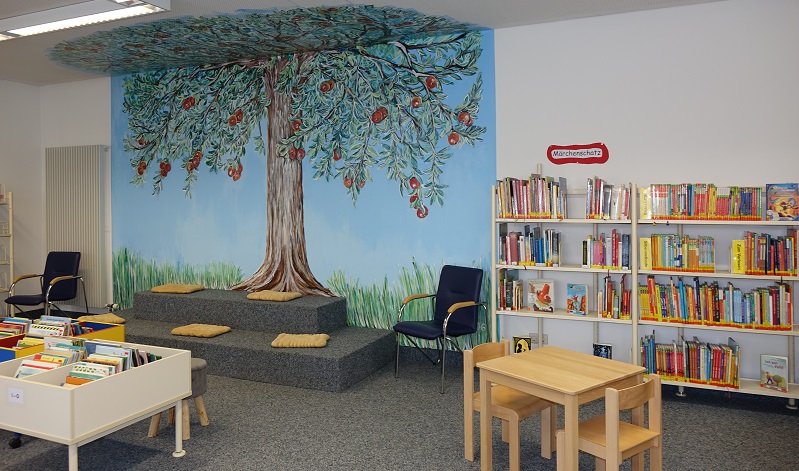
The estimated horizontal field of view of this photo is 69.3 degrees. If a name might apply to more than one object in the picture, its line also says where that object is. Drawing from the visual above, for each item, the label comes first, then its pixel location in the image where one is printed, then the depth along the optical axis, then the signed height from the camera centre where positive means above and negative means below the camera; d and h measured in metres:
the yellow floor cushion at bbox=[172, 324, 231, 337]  5.60 -0.93
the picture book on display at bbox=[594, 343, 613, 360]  4.92 -1.02
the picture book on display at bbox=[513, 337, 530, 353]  5.15 -1.01
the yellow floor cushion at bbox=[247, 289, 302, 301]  5.92 -0.63
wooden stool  3.82 -1.09
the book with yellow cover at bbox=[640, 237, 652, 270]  4.57 -0.18
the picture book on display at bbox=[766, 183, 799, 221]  4.18 +0.20
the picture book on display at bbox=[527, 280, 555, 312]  5.01 -0.55
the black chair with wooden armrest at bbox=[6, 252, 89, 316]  6.67 -0.54
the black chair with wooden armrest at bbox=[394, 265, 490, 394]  4.95 -0.68
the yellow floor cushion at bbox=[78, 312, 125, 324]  5.98 -0.86
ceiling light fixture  4.39 +1.77
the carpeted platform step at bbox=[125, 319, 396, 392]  4.88 -1.08
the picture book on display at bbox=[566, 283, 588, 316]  4.91 -0.58
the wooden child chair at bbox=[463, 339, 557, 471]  3.32 -1.00
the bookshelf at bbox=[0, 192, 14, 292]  7.10 -0.02
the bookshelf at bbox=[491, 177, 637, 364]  4.83 -0.29
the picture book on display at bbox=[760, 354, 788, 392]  4.27 -1.07
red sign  5.01 +0.68
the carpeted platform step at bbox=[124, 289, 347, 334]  5.66 -0.78
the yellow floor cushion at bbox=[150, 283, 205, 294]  6.43 -0.59
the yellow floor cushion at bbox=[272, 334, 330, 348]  5.18 -0.96
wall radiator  7.41 +0.33
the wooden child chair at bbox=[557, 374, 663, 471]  2.67 -1.01
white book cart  2.83 -0.86
